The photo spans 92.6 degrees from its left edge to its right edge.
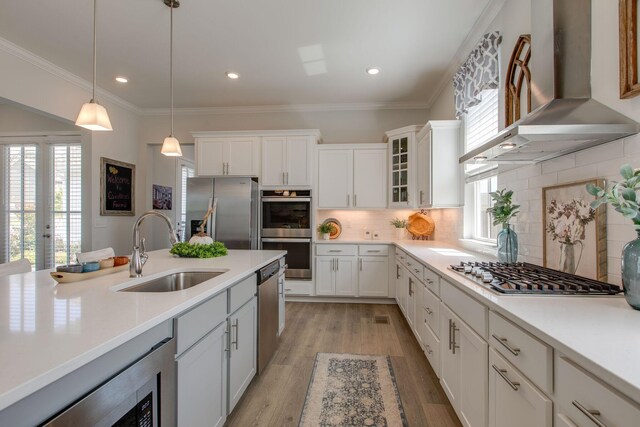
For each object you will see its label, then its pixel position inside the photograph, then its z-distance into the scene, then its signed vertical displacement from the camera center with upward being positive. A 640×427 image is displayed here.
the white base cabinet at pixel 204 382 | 1.25 -0.77
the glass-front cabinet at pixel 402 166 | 4.03 +0.67
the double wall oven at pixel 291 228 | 4.30 -0.18
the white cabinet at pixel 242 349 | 1.75 -0.84
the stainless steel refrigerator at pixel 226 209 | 4.16 +0.09
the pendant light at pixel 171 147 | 2.64 +0.59
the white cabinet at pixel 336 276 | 4.21 -0.84
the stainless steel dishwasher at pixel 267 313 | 2.22 -0.76
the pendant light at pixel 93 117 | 1.86 +0.61
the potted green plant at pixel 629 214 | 1.06 +0.00
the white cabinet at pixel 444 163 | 3.43 +0.59
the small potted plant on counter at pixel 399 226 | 4.39 -0.16
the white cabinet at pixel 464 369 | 1.39 -0.81
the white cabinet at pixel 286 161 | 4.32 +0.77
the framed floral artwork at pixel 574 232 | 1.47 -0.09
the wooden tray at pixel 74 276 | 1.49 -0.31
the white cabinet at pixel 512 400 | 0.96 -0.65
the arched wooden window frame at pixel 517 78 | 2.02 +0.96
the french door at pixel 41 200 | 4.39 +0.22
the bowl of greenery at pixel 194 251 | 2.38 -0.28
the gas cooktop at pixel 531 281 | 1.29 -0.31
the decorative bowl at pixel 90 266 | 1.60 -0.27
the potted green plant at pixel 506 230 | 2.04 -0.10
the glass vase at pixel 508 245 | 2.04 -0.20
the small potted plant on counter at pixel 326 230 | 4.41 -0.21
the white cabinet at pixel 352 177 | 4.36 +0.55
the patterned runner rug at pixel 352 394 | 1.84 -1.22
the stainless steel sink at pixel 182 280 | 1.85 -0.40
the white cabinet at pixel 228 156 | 4.40 +0.86
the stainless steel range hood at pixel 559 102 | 1.31 +0.51
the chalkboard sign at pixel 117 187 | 4.24 +0.42
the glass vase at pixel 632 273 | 1.08 -0.21
